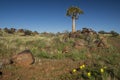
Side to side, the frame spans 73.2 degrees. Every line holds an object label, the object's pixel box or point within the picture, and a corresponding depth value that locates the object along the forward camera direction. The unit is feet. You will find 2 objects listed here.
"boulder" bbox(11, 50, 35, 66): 11.96
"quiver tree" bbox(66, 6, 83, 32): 43.06
